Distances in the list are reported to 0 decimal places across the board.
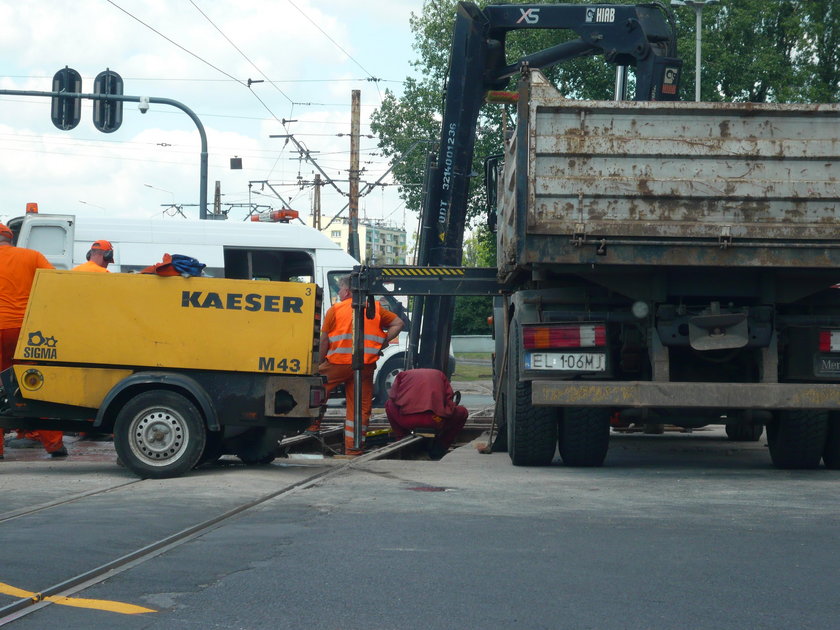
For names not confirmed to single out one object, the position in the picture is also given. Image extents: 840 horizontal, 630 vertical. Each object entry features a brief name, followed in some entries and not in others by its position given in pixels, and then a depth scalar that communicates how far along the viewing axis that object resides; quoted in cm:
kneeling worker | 1228
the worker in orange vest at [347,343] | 1177
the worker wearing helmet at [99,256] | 1139
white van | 1703
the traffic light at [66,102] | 2144
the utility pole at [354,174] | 3791
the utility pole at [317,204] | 5494
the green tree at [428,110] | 4125
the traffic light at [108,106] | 2166
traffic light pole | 2145
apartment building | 17112
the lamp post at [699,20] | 3168
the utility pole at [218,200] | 6406
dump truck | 844
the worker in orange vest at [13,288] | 1016
